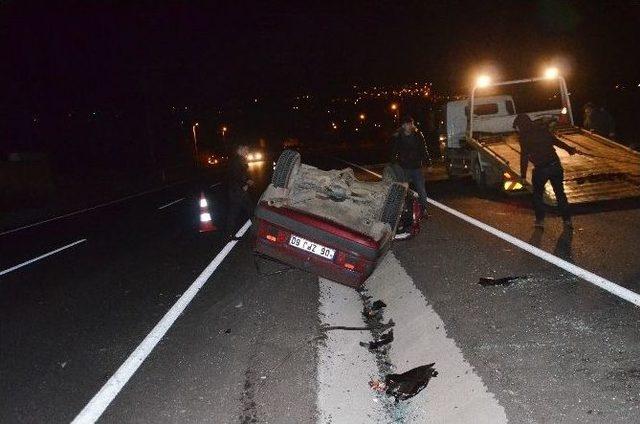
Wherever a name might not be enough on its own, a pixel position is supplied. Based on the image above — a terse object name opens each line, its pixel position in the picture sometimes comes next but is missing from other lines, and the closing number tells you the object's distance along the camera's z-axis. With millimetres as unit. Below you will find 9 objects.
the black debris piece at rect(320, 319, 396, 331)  5004
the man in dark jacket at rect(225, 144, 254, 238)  8836
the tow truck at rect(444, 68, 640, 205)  9156
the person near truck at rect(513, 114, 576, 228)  7715
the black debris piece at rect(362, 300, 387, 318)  5536
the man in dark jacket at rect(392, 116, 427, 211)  9422
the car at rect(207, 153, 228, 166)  50906
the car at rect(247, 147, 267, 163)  45212
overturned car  5207
